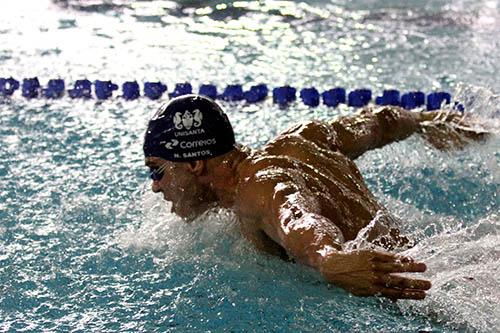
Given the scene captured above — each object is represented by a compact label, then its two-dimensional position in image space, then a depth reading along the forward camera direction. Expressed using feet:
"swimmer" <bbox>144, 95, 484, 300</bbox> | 15.11
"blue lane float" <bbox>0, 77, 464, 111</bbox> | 31.91
